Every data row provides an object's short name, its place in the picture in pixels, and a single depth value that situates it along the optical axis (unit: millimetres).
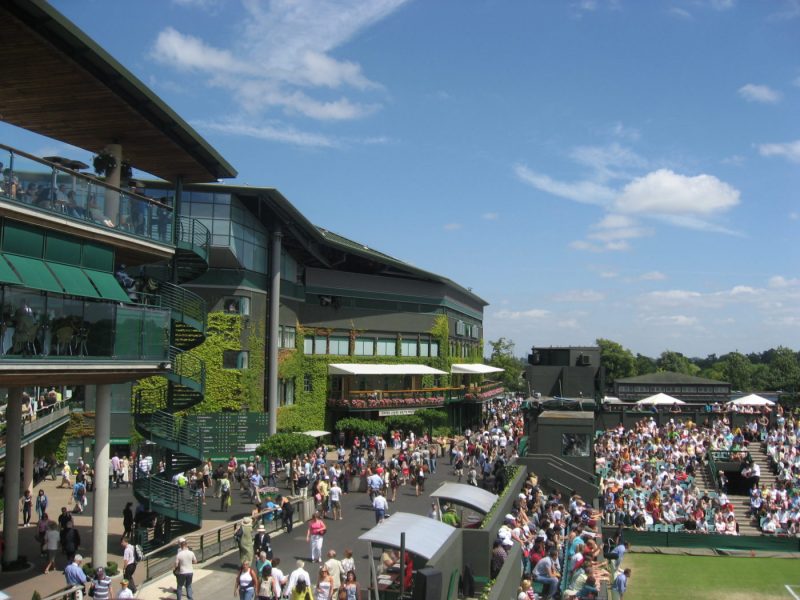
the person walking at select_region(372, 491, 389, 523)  24125
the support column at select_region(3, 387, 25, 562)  19516
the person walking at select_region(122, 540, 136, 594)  16969
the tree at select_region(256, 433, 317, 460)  31562
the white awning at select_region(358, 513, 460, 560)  15455
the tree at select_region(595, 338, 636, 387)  123375
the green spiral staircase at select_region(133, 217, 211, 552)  22109
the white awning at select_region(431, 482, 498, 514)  21062
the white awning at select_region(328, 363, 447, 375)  48594
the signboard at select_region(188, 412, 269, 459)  37031
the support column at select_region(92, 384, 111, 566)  19125
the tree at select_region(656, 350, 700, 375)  146375
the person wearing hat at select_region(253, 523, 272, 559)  19178
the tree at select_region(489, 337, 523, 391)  109562
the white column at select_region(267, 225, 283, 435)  42594
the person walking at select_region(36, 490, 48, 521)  23936
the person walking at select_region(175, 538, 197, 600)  16516
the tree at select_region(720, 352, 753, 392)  137000
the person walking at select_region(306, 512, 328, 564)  19922
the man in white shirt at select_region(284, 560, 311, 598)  15289
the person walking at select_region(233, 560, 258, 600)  15883
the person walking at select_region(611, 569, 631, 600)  20500
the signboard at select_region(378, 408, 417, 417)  51156
